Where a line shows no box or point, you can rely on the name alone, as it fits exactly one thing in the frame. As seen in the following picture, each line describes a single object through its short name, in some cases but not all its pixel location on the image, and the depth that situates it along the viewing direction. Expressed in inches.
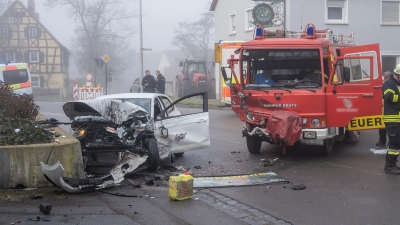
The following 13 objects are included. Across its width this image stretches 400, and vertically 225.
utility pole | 1457.4
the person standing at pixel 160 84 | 1020.5
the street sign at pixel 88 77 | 1368.5
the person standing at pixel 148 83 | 997.8
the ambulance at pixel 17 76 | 928.9
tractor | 1413.6
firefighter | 361.1
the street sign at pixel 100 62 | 1155.3
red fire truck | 415.8
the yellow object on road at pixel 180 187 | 291.6
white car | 389.7
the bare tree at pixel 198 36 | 2967.5
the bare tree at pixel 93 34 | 2362.2
